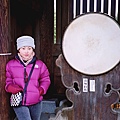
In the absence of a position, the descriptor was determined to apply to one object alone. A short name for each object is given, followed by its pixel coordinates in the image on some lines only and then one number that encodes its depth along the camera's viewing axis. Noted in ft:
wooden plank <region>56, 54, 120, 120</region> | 9.50
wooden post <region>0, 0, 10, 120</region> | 9.18
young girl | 9.02
